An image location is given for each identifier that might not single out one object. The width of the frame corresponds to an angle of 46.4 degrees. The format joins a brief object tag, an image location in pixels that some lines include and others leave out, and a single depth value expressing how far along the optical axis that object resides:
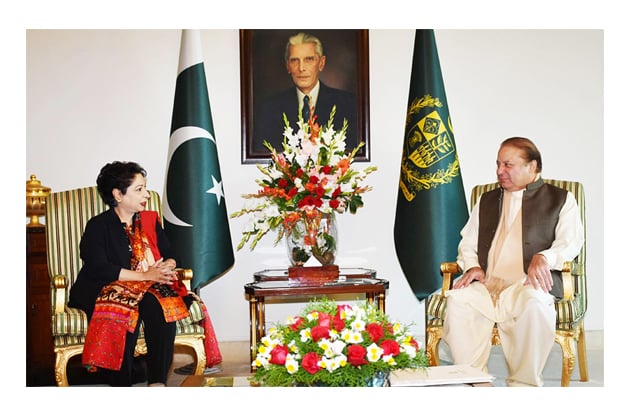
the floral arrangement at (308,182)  3.97
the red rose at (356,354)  2.29
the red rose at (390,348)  2.34
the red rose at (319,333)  2.34
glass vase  4.10
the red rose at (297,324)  2.45
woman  3.62
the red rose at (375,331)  2.36
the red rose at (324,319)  2.38
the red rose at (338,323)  2.36
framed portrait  4.98
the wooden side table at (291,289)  3.94
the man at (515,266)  3.70
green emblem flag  4.70
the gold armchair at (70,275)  3.68
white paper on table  2.57
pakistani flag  4.59
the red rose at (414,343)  2.46
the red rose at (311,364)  2.30
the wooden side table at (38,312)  4.30
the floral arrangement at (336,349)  2.31
